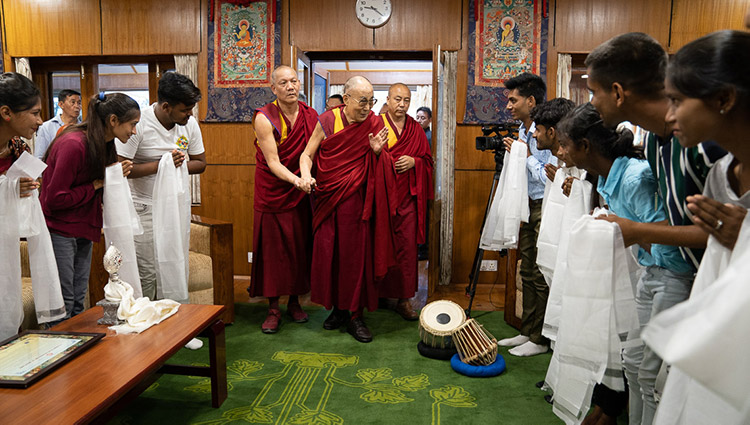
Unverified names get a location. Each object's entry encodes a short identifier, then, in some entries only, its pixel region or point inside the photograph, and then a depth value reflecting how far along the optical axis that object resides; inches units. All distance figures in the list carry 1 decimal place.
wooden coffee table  51.9
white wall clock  168.9
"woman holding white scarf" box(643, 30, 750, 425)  32.7
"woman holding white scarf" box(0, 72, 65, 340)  77.0
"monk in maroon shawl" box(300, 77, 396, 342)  118.3
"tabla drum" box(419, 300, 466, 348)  105.9
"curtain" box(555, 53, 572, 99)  165.6
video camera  124.1
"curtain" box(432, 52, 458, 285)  163.8
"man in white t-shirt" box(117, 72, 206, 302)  102.6
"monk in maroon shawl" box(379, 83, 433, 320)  133.5
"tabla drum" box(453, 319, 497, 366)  99.0
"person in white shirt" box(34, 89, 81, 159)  172.9
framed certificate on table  57.9
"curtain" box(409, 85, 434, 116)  277.0
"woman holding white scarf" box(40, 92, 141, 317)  86.7
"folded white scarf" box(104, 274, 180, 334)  75.9
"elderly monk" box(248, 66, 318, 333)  121.6
